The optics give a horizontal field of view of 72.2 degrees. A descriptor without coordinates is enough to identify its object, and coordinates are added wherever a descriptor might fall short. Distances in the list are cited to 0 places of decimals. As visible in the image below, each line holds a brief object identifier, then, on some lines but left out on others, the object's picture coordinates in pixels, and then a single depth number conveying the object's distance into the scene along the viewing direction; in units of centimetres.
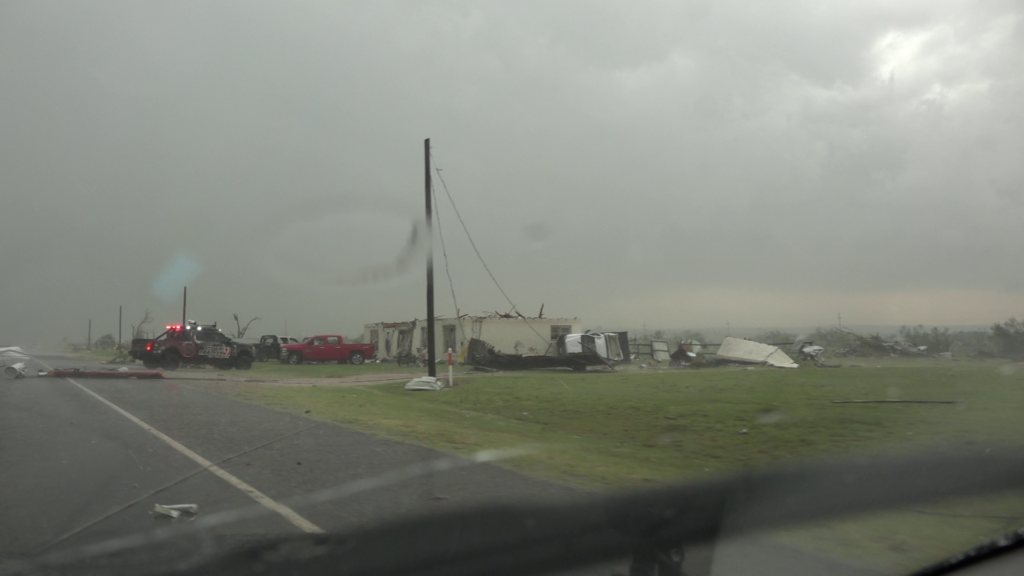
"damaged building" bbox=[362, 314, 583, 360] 3944
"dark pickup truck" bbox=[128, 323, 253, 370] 3366
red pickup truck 4166
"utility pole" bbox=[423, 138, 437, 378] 2220
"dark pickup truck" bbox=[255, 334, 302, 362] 4747
